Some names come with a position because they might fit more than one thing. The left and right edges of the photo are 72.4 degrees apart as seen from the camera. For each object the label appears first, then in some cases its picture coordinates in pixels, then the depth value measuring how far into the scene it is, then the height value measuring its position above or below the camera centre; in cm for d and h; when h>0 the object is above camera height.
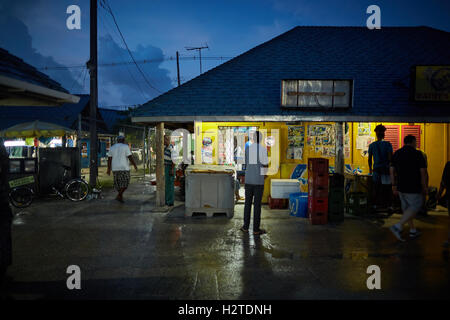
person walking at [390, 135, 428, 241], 595 -52
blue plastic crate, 820 -146
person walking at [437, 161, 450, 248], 572 -57
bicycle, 946 -137
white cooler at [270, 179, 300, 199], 917 -109
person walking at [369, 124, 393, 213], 824 -29
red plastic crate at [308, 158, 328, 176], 750 -35
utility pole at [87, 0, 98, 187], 1195 +225
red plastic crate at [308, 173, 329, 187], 749 -69
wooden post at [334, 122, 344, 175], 906 +9
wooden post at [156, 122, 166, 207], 934 -50
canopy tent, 1356 +86
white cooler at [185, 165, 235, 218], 820 -113
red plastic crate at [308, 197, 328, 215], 748 -130
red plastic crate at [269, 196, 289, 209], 930 -156
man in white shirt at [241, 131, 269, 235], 654 -52
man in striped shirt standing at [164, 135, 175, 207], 945 -69
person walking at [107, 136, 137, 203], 981 -38
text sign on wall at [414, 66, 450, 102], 900 +197
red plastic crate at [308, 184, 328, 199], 749 -98
